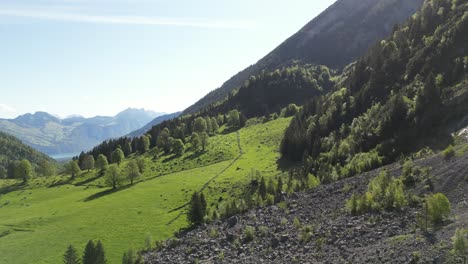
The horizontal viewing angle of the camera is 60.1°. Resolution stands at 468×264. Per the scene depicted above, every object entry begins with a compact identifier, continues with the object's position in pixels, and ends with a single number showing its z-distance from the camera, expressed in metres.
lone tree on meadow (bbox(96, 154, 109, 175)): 179.26
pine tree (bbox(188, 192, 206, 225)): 89.30
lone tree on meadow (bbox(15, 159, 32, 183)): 179.88
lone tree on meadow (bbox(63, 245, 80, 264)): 71.38
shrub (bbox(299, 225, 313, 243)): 52.50
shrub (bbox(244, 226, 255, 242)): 60.26
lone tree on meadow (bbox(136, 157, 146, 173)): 164.50
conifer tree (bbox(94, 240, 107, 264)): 70.94
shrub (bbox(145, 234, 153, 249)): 77.38
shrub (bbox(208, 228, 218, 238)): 68.25
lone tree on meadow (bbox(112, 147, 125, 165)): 190.79
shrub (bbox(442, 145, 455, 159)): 57.95
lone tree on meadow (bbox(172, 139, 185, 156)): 188.88
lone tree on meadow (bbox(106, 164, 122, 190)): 145.75
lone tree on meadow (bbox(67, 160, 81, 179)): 176.50
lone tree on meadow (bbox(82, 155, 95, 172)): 186.50
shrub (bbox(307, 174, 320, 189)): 81.24
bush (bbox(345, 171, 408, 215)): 51.56
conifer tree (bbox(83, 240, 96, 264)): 71.06
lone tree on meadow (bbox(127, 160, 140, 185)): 148.88
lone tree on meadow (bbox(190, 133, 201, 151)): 188.25
